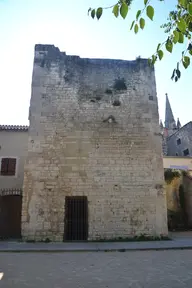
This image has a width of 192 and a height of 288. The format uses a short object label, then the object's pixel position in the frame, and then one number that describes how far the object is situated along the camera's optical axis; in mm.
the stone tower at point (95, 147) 9930
